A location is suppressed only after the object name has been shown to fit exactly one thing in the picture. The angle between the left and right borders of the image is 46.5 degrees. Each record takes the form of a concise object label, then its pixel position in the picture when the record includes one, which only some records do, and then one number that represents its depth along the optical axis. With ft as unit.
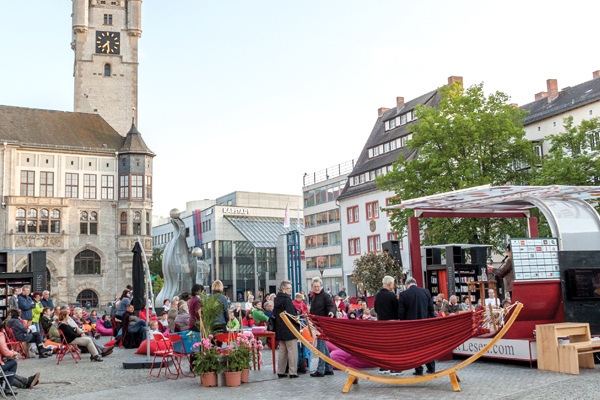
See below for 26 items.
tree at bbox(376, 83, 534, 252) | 103.65
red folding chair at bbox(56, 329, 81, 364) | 51.30
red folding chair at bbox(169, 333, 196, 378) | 39.04
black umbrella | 65.67
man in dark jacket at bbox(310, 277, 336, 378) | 37.83
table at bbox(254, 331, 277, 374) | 41.57
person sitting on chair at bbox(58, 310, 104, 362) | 51.34
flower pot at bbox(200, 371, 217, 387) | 36.11
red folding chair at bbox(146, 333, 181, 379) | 39.75
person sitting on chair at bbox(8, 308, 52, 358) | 50.90
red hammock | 31.94
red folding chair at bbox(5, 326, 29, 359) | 51.45
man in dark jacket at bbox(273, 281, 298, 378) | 37.91
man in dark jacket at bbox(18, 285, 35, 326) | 62.23
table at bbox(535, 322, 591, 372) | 37.52
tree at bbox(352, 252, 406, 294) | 91.30
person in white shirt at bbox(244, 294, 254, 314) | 67.23
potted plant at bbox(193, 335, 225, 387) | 35.81
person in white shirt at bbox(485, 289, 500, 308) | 62.43
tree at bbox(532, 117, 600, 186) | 101.04
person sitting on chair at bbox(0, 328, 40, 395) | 32.71
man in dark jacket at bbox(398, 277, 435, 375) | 36.70
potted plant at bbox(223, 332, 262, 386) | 36.01
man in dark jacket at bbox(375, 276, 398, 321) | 37.04
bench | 36.21
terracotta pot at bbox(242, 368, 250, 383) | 36.91
